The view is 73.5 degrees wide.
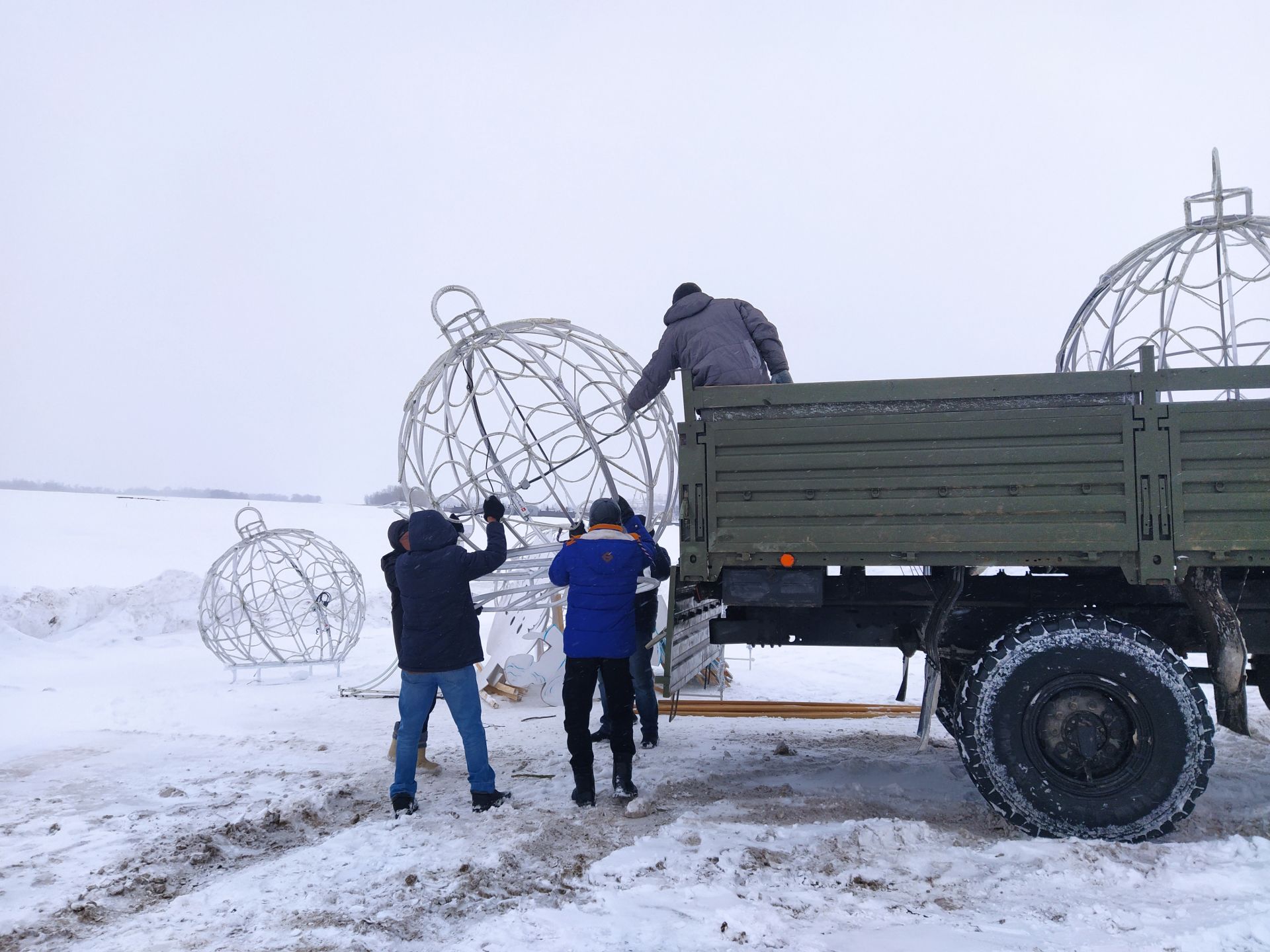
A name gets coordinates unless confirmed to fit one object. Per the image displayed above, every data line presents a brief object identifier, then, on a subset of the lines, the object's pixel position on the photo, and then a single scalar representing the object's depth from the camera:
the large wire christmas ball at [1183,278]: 6.14
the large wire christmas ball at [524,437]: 6.06
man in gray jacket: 5.02
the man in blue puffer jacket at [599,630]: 4.70
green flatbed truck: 3.75
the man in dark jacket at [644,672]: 5.98
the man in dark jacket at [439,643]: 4.68
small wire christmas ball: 10.13
